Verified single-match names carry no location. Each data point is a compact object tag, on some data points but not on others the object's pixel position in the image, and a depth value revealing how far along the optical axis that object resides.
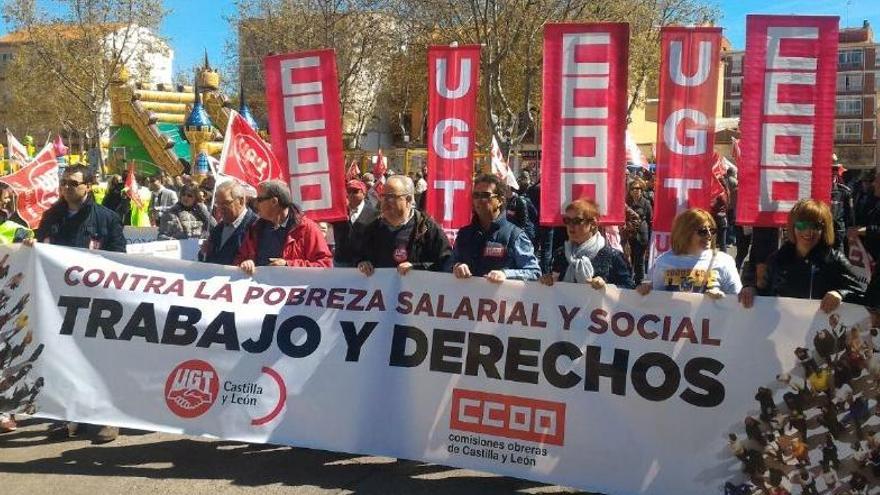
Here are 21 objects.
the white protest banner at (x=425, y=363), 4.07
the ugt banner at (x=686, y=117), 5.50
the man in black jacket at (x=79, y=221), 5.73
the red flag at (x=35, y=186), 9.92
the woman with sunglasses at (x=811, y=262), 4.16
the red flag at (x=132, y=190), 14.81
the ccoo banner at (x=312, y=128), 6.51
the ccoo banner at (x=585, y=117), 5.64
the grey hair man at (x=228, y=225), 5.62
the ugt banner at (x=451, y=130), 7.07
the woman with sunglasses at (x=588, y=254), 4.51
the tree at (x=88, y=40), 32.50
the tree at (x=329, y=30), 30.59
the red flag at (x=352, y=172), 17.46
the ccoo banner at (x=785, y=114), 5.11
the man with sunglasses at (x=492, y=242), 4.95
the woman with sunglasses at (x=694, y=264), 4.37
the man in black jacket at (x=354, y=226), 5.21
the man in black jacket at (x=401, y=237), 5.03
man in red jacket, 5.32
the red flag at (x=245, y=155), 8.51
